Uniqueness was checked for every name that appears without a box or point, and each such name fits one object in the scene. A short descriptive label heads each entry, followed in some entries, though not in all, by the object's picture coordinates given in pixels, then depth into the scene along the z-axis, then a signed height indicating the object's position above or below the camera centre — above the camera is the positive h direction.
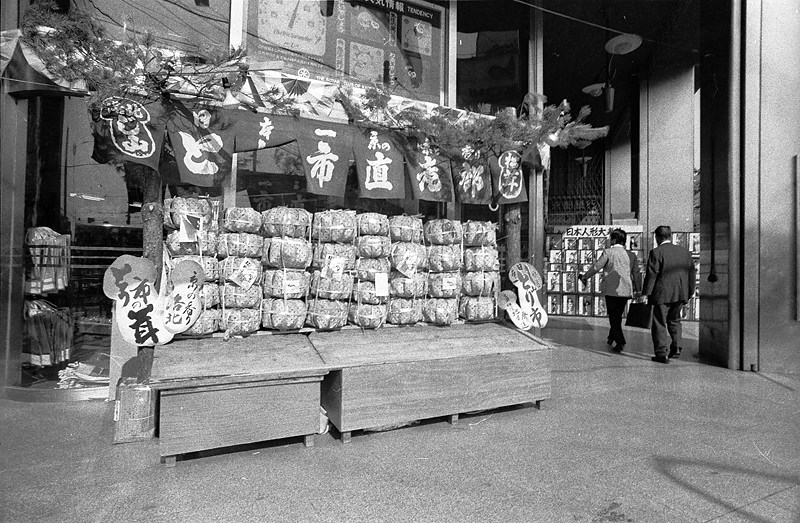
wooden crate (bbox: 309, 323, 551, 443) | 4.06 -0.99
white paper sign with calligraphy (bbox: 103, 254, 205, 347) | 4.02 -0.34
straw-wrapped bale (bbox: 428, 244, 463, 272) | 5.58 +0.10
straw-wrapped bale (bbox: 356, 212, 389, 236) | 5.23 +0.47
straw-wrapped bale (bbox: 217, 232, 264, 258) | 4.62 +0.18
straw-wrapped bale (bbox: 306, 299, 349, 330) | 4.89 -0.52
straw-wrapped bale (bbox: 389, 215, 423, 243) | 5.45 +0.43
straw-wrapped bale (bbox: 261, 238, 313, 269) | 4.76 +0.11
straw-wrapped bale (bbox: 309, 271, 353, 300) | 4.94 -0.24
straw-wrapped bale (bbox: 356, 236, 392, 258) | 5.17 +0.21
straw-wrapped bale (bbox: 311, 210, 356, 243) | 4.99 +0.41
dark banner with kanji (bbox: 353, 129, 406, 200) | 5.48 +1.18
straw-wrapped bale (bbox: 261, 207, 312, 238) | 4.80 +0.42
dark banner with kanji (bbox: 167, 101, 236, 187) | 4.62 +1.23
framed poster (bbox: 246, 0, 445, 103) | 6.56 +3.37
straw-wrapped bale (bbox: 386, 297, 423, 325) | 5.34 -0.52
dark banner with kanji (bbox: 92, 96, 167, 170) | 4.26 +1.19
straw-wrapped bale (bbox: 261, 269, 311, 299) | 4.75 -0.20
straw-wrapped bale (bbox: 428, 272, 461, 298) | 5.56 -0.21
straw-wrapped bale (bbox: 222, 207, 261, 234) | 4.67 +0.43
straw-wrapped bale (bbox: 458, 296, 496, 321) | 5.72 -0.50
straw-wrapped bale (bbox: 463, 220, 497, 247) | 5.77 +0.42
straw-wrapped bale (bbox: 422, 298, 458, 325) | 5.48 -0.52
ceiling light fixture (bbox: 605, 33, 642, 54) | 9.45 +4.69
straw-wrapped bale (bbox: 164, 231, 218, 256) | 4.52 +0.17
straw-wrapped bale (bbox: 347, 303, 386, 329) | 5.11 -0.54
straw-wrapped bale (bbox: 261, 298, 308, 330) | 4.74 -0.51
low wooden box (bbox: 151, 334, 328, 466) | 3.50 -1.03
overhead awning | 4.90 +2.03
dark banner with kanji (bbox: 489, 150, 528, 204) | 6.20 +1.19
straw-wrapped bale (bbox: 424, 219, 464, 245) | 5.67 +0.42
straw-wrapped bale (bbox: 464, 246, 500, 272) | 5.78 +0.10
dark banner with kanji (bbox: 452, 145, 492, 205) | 6.07 +1.18
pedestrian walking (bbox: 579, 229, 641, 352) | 7.62 -0.16
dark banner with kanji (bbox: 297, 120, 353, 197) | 5.17 +1.23
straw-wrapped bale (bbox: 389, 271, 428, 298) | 5.34 -0.22
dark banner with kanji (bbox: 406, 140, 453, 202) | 5.82 +1.16
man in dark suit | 6.90 -0.21
